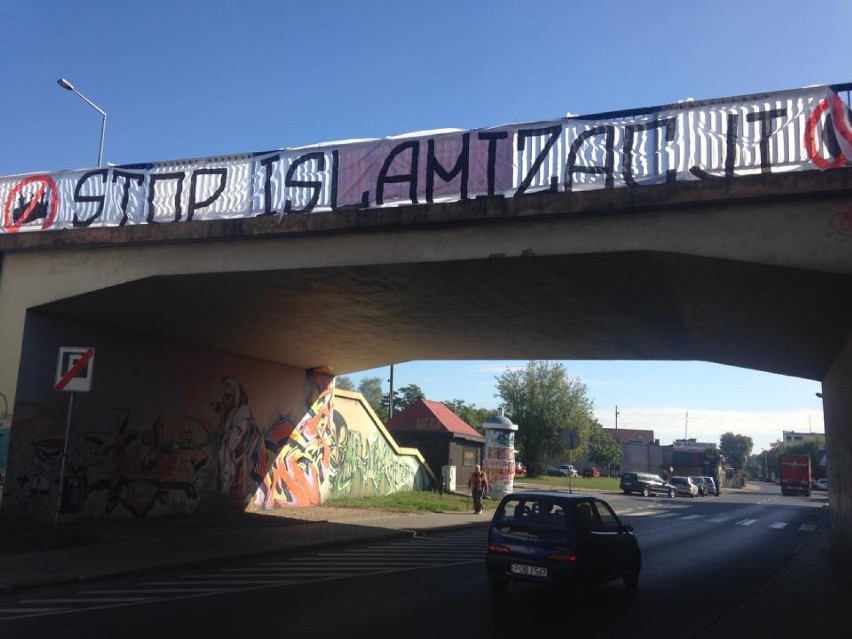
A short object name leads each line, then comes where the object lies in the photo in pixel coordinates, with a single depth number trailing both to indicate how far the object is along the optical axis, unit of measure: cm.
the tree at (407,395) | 9419
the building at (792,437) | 17396
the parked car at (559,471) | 6943
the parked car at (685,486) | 4838
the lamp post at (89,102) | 1518
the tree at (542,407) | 5141
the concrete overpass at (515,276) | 881
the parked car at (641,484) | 4453
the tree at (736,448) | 16876
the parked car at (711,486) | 5447
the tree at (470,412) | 8551
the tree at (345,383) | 9369
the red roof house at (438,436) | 3030
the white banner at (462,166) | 906
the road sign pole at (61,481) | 1115
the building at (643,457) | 7144
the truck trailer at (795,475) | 5947
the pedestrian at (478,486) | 2252
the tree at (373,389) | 11604
